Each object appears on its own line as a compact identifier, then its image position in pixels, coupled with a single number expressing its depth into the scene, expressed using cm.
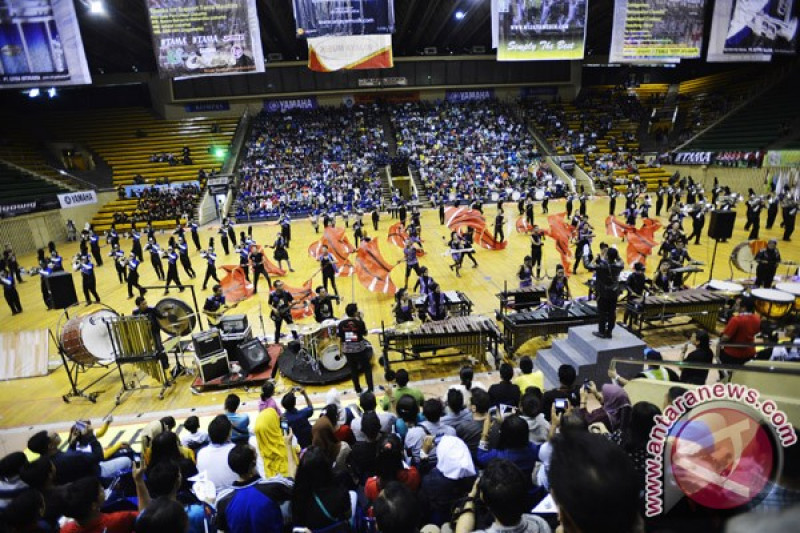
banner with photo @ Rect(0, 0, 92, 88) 1171
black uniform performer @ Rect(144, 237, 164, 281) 1498
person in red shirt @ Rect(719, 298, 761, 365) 595
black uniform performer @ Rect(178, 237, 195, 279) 1456
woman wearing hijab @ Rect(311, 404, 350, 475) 394
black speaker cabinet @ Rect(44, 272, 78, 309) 912
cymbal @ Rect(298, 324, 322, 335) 777
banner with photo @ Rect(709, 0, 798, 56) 1405
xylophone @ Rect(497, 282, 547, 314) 909
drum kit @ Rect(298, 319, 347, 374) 770
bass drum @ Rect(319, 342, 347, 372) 768
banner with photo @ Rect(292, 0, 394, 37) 1253
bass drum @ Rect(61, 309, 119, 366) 712
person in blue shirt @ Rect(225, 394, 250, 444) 462
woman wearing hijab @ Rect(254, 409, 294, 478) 430
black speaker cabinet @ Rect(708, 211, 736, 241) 1077
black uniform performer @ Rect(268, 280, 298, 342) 878
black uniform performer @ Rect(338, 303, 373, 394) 693
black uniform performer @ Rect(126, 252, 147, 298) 1313
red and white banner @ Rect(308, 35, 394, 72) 1595
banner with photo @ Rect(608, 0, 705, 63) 1376
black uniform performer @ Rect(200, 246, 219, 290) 1339
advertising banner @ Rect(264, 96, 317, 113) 3703
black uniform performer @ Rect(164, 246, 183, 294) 1343
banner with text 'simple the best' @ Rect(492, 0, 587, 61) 1352
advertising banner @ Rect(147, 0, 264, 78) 1197
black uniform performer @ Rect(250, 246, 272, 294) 1288
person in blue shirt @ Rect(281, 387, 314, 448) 468
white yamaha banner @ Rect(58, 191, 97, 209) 2472
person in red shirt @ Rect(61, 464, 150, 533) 270
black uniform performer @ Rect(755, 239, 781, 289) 938
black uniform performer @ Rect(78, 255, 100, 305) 1261
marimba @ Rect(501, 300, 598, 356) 782
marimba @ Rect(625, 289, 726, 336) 820
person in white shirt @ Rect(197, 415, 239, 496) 373
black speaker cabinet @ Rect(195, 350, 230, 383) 755
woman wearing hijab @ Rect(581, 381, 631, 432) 411
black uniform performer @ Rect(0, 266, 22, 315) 1241
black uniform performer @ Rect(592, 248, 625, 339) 654
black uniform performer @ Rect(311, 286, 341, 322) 860
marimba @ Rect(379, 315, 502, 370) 748
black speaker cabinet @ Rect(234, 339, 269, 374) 779
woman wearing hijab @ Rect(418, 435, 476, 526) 326
